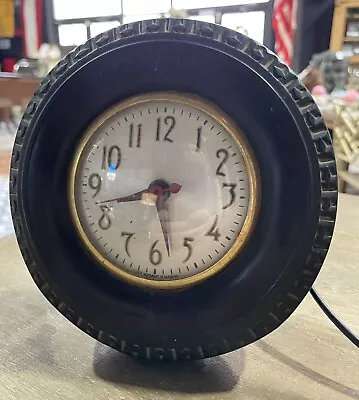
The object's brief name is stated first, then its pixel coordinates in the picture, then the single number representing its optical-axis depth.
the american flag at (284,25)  3.08
